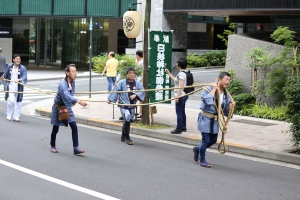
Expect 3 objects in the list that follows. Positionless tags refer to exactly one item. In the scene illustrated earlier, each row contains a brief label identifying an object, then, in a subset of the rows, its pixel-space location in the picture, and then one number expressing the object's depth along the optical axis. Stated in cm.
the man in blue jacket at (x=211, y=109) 974
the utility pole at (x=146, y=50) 1448
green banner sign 1460
